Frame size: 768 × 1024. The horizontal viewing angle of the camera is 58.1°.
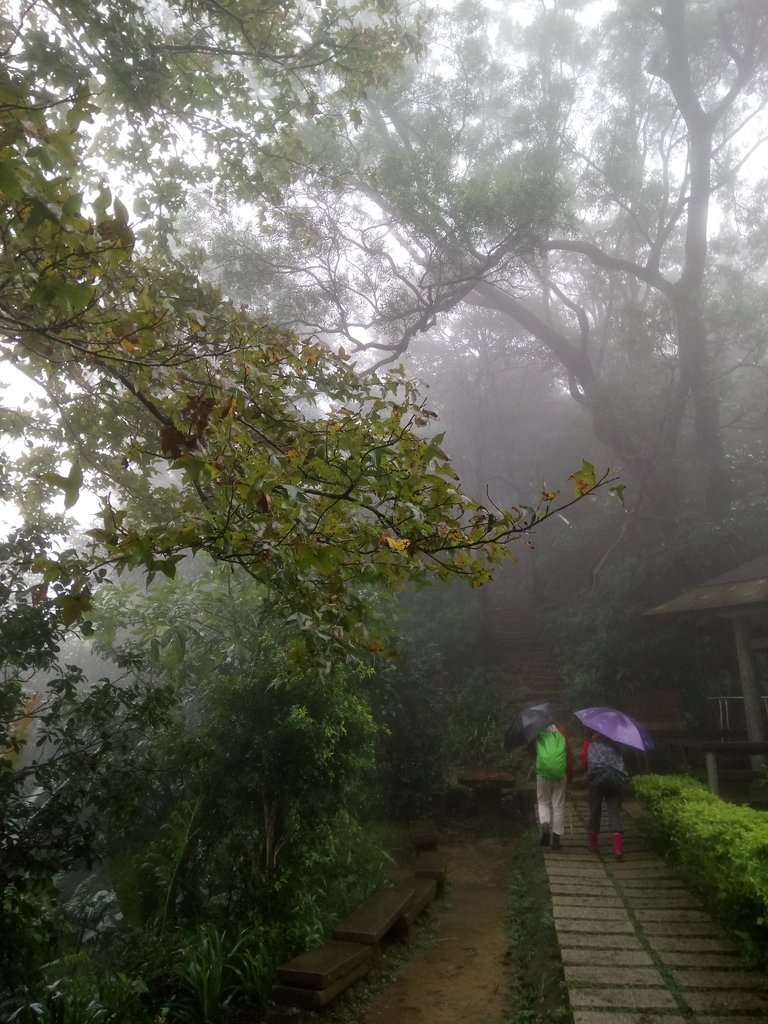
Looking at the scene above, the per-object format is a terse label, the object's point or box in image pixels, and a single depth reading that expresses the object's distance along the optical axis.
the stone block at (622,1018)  3.46
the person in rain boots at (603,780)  7.05
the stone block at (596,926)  4.69
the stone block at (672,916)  4.88
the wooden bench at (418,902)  5.92
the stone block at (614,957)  4.16
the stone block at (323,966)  4.48
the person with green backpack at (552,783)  7.62
